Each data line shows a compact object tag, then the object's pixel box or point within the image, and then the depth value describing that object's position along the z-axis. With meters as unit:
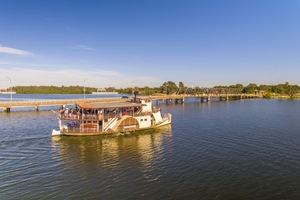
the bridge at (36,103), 88.20
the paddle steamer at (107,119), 44.97
